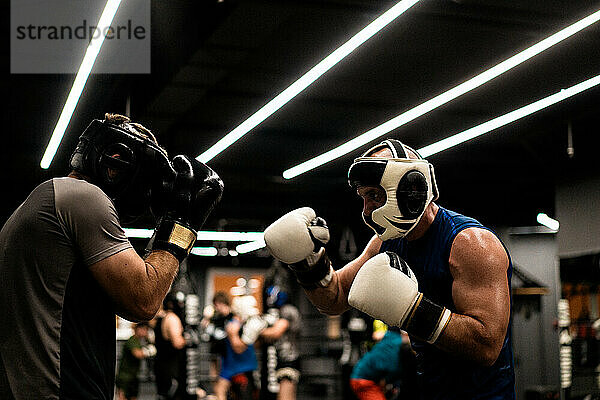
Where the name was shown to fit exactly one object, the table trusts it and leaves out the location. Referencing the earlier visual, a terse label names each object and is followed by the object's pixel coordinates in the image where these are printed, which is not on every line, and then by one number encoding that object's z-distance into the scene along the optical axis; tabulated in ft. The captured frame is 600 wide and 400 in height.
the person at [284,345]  28.17
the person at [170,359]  25.96
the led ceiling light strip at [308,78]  14.30
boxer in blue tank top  7.06
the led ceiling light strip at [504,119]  18.51
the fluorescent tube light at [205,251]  56.03
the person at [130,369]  32.81
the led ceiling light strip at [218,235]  43.43
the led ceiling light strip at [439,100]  15.37
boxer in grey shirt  6.06
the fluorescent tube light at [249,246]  49.27
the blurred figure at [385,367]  19.84
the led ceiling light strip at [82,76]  14.19
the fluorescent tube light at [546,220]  37.50
